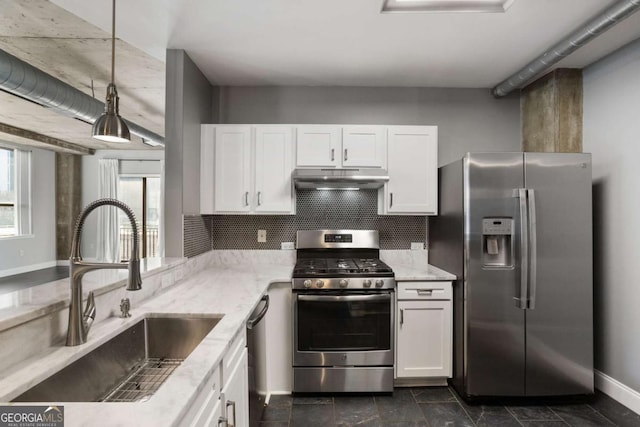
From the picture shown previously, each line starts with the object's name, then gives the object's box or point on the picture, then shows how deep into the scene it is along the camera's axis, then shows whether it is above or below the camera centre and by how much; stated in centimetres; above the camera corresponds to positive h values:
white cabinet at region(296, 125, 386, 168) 285 +64
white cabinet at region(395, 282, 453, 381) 256 -87
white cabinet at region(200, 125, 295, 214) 284 +45
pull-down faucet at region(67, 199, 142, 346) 120 -20
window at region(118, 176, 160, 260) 607 +15
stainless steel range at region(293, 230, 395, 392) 247 -88
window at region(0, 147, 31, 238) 461 +35
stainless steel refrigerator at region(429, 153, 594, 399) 235 -47
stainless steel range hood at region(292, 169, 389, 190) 261 +33
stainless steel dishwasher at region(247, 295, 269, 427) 178 -85
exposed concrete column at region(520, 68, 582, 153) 277 +94
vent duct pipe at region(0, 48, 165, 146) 234 +105
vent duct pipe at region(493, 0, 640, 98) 183 +119
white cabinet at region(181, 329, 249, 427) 105 -69
